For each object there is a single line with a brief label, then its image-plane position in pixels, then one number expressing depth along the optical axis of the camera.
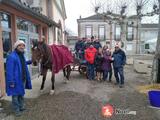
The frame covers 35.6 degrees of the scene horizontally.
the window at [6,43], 8.56
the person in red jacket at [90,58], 11.27
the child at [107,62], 10.97
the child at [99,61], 11.32
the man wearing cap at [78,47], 12.66
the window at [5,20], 8.42
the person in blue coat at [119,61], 10.18
